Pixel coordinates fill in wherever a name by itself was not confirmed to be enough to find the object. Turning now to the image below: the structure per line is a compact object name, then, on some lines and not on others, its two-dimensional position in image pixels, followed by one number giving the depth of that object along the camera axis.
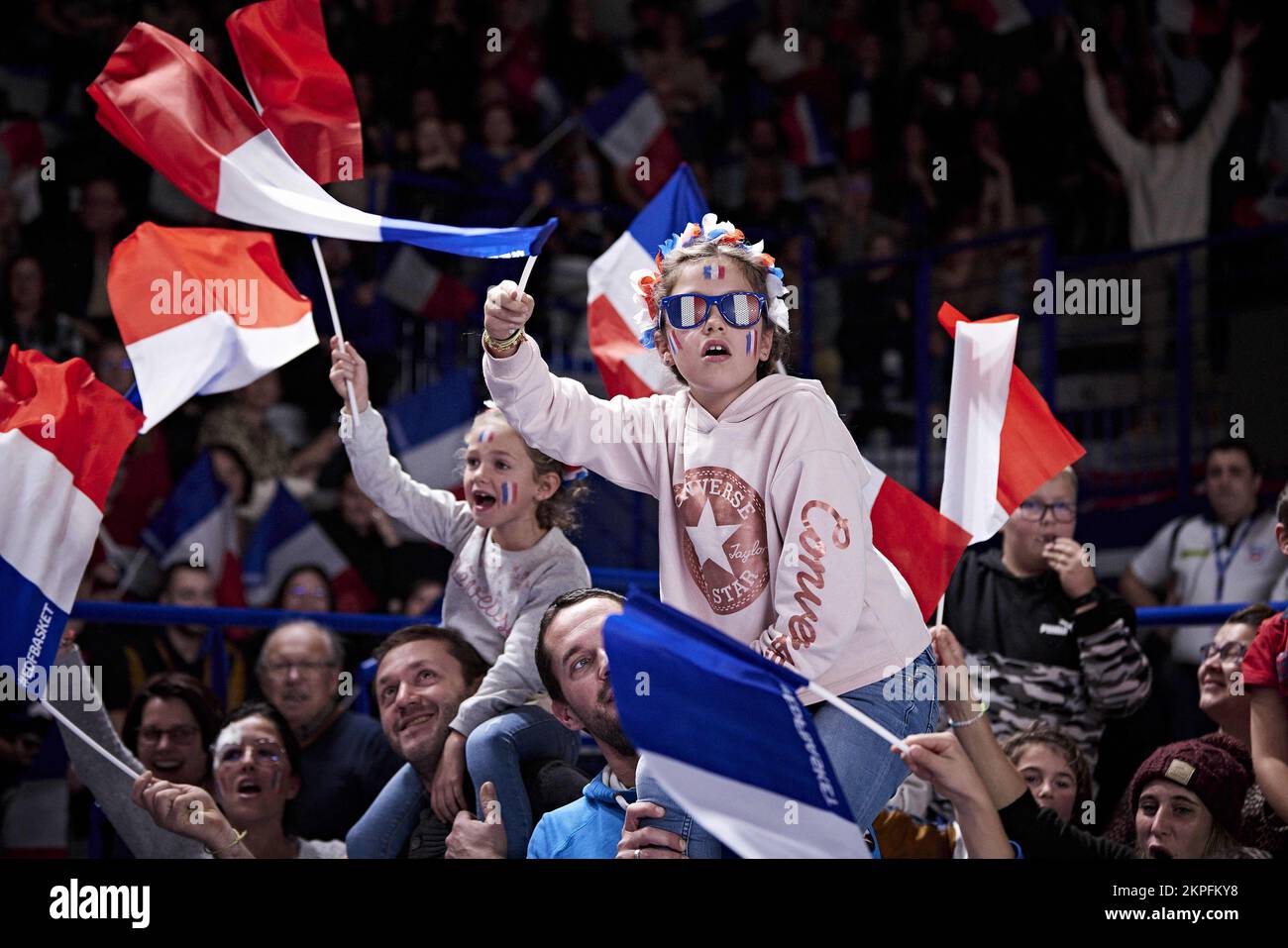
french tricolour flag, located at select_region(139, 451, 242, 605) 6.34
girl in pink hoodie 2.96
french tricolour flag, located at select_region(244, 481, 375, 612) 6.40
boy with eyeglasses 4.34
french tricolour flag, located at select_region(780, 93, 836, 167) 9.02
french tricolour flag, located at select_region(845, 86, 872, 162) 9.20
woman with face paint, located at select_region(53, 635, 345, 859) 3.63
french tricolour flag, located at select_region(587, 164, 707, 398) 4.81
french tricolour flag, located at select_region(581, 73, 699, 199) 8.01
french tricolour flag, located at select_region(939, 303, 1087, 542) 3.71
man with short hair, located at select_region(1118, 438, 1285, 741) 5.45
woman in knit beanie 3.62
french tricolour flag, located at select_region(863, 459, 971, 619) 3.72
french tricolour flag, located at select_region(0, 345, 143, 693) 3.73
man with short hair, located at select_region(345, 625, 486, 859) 3.96
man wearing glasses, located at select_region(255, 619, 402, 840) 4.50
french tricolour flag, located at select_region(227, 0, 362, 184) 4.12
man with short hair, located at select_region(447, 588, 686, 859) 3.26
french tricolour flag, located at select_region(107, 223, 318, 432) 4.14
